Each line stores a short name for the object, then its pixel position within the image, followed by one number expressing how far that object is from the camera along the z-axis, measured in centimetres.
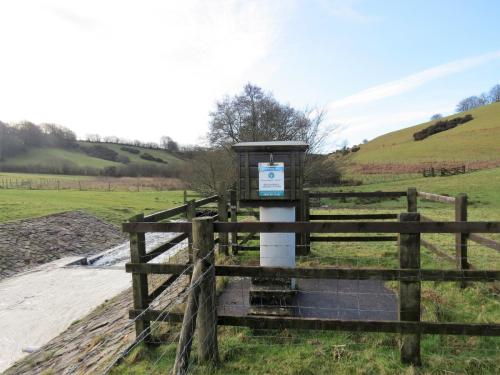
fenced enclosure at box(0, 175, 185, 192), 4229
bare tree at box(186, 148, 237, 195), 2539
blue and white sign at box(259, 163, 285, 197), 520
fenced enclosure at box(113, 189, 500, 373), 337
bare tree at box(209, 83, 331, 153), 2569
